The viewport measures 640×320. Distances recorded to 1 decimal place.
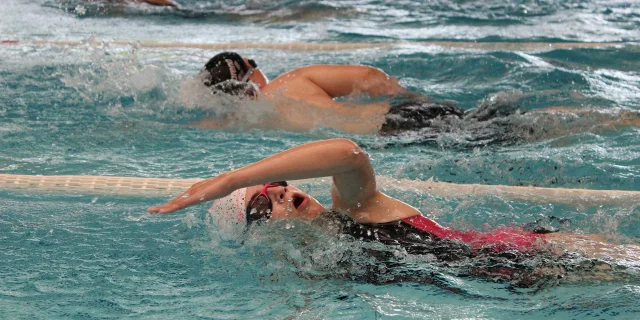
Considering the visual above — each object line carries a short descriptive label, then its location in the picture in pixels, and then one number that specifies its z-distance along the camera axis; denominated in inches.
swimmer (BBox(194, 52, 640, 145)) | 330.0
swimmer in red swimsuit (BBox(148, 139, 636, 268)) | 200.9
